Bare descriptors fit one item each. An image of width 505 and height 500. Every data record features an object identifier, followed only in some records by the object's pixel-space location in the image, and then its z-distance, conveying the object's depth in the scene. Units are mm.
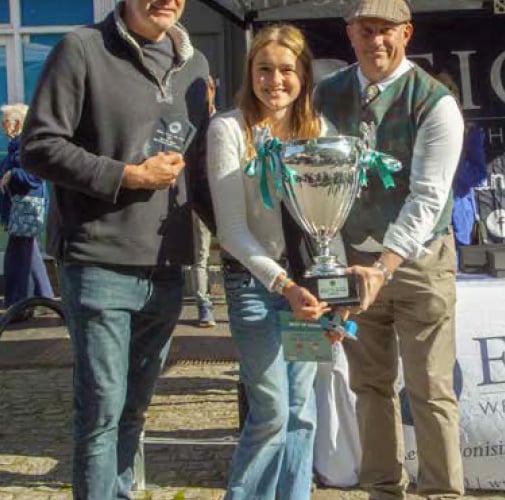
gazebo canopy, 4852
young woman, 2961
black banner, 5539
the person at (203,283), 7332
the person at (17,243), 7672
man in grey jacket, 2857
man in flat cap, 3006
